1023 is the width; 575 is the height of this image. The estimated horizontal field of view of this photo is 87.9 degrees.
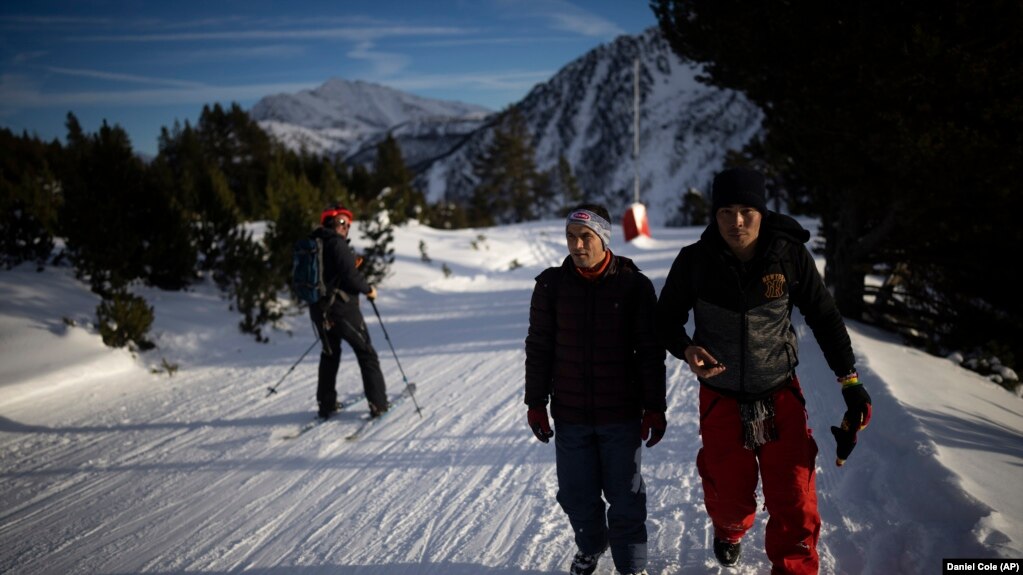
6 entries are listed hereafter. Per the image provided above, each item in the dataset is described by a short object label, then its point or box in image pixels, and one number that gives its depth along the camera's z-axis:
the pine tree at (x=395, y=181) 19.91
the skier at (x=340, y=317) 5.52
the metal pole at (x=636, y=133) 23.62
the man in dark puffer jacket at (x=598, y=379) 2.81
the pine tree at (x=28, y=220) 9.30
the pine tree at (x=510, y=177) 51.91
